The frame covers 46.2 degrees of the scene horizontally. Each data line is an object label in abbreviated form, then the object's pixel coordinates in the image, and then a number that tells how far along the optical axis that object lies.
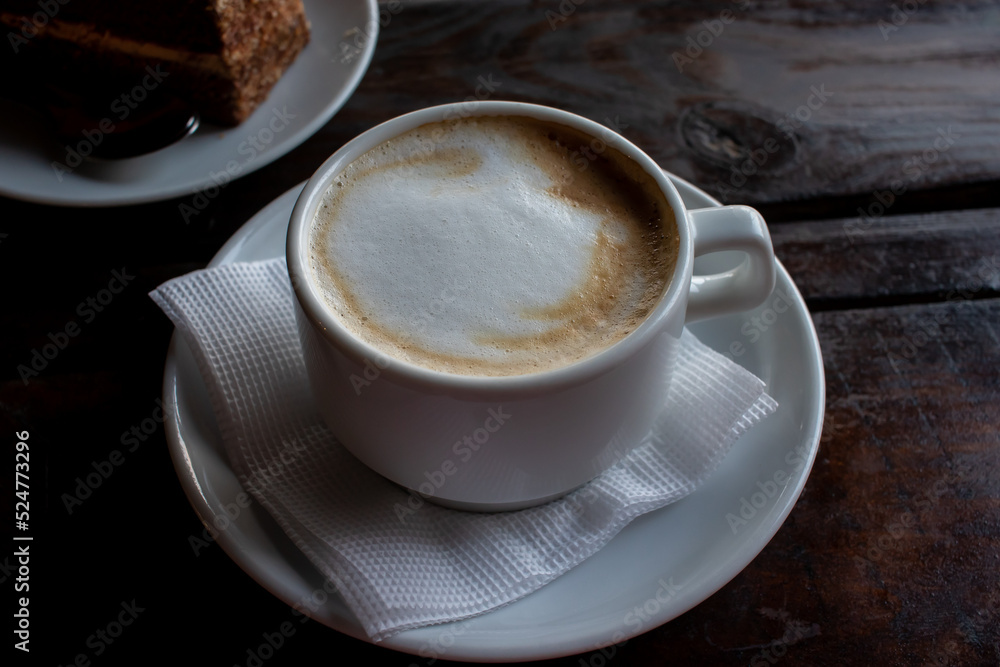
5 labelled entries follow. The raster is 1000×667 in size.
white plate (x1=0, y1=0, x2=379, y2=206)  0.38
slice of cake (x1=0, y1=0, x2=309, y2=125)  0.41
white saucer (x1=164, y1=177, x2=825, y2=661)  0.27
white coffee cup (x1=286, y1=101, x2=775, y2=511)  0.26
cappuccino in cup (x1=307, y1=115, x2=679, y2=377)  0.28
